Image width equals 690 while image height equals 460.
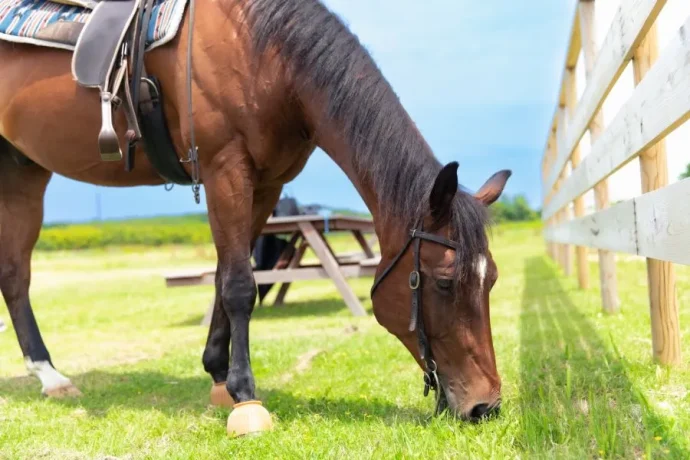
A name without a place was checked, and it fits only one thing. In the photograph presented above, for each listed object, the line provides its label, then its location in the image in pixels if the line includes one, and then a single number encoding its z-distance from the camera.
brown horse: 2.18
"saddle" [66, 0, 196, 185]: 2.81
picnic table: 7.01
